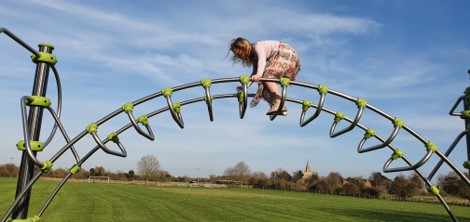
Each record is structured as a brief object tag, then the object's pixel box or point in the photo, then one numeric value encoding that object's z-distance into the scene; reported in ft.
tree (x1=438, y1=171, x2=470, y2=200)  196.03
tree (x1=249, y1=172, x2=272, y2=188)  379.14
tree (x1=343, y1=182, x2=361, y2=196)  320.70
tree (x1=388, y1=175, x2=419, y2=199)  290.97
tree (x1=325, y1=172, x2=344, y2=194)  342.03
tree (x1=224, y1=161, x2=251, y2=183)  416.26
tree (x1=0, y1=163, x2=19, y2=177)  336.08
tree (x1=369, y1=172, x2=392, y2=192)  315.17
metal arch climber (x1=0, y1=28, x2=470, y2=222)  10.01
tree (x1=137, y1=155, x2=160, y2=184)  397.39
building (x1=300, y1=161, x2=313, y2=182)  423.31
